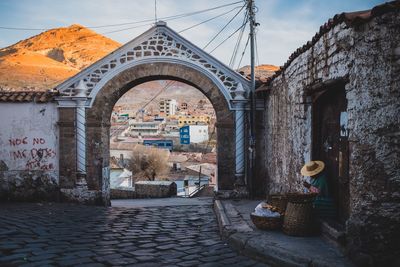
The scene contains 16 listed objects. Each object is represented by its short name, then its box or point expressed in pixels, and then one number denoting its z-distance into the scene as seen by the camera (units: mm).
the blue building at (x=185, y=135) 72588
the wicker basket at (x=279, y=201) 6012
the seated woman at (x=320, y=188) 5586
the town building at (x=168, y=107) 127625
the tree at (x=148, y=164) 40450
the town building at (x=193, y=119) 98031
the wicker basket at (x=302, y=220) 5426
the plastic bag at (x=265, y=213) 5828
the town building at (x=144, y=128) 85688
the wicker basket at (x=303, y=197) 5414
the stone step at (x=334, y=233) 4585
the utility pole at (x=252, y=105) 10742
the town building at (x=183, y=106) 135250
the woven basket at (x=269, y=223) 5770
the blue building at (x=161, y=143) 67169
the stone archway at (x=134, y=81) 10711
